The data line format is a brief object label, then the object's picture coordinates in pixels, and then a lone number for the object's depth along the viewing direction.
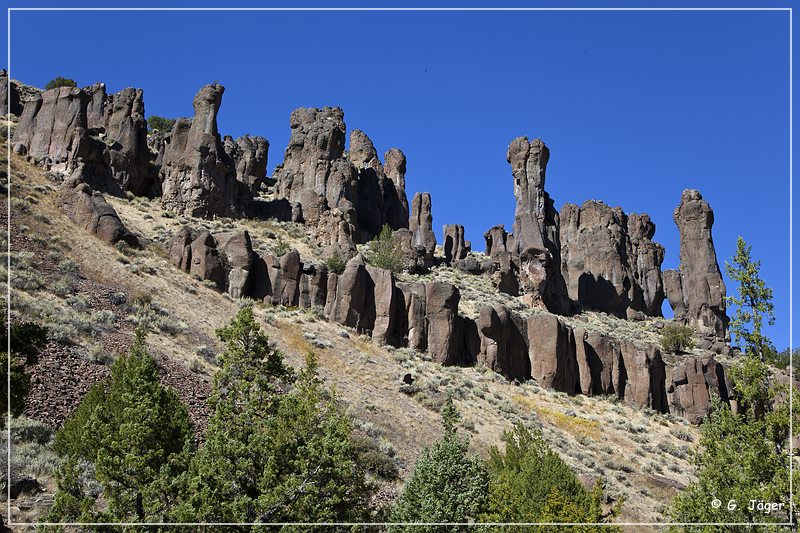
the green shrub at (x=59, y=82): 99.00
